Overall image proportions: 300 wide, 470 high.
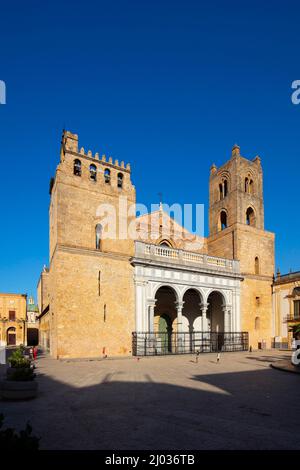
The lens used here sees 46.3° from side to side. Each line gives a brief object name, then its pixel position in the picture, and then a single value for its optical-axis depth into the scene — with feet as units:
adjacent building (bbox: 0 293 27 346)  180.42
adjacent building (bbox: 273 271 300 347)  106.83
